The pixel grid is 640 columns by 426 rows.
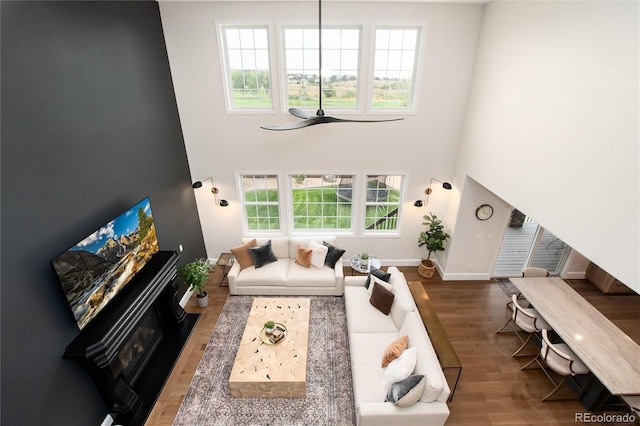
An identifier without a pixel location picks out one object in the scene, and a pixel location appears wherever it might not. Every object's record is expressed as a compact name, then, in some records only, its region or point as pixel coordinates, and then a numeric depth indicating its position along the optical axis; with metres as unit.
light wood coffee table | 3.66
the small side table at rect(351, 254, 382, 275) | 5.68
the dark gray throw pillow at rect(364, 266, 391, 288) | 4.94
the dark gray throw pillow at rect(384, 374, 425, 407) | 3.12
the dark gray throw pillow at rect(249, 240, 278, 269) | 5.64
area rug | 3.58
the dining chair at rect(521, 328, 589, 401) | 3.55
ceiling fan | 3.37
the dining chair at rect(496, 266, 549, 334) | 4.86
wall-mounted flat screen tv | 2.87
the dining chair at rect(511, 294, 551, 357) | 4.15
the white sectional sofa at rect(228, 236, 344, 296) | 5.45
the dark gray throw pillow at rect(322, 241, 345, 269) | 5.70
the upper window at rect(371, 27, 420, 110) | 4.99
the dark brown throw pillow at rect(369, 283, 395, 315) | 4.53
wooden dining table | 3.27
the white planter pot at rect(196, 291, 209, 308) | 5.35
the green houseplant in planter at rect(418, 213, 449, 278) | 5.89
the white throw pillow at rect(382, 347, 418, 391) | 3.33
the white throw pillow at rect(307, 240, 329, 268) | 5.66
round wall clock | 5.54
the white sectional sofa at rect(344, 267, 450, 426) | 3.18
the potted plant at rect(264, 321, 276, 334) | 4.20
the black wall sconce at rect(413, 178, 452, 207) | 5.80
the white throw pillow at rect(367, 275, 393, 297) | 4.67
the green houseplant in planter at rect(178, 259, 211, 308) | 4.99
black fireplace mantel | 2.95
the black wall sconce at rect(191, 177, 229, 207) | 5.91
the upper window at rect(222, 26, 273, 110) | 5.01
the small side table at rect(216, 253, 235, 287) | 5.91
